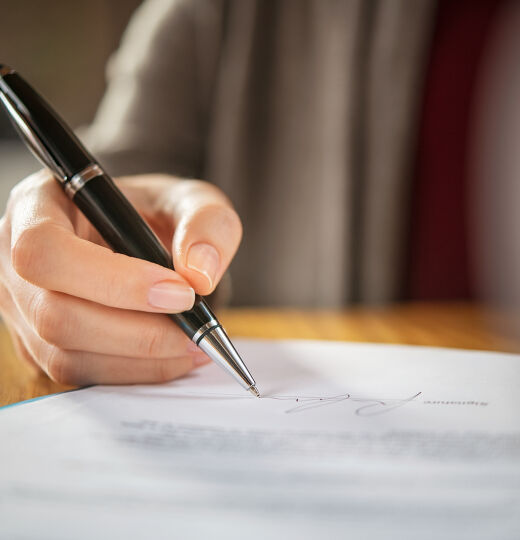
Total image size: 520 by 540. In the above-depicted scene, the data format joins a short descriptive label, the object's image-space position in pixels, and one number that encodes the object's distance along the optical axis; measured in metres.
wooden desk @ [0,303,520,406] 0.40
